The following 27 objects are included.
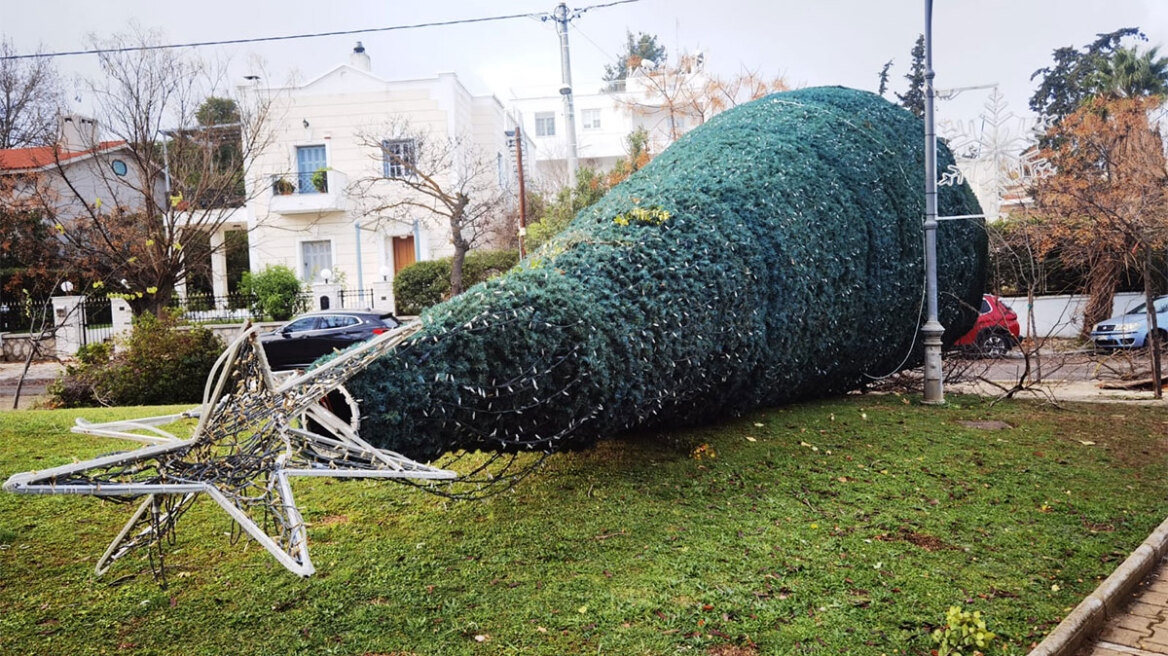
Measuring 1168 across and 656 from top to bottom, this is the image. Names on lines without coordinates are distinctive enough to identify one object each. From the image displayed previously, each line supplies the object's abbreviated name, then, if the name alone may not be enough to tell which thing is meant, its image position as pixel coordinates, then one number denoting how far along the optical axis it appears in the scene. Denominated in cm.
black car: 1615
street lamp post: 888
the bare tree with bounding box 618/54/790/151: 2423
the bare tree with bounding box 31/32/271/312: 1498
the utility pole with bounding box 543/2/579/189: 2128
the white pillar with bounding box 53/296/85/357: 2020
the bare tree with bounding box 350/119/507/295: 2506
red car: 1441
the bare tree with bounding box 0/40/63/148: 1794
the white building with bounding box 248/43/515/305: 2623
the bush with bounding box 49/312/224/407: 1141
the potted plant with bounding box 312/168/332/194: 2597
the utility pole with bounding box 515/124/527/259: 2225
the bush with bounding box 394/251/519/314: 2384
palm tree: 2544
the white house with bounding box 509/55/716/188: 3728
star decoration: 304
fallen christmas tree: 449
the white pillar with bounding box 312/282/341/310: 2269
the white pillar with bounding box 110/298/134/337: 1938
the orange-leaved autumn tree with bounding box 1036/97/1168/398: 1514
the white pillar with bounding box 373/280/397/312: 2239
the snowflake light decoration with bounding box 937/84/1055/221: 1047
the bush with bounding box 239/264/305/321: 2259
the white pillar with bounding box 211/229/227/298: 2769
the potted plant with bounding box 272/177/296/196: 2602
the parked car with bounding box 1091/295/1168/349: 1455
